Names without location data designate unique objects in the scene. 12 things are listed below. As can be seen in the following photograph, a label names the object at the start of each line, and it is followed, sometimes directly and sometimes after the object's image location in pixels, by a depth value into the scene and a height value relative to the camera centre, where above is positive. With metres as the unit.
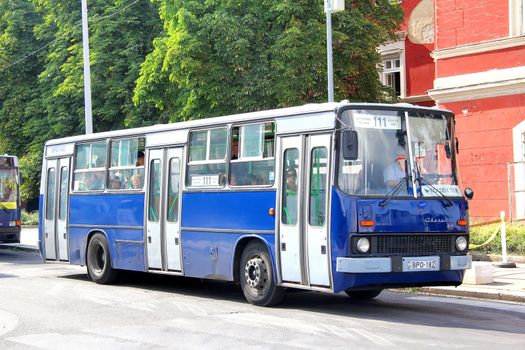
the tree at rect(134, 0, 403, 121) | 27.36 +4.98
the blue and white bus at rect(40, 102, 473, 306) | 11.91 +0.19
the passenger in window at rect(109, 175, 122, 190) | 17.02 +0.63
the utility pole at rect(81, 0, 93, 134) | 28.98 +4.68
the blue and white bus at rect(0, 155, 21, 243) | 25.66 +0.49
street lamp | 21.08 +4.31
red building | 24.27 +3.37
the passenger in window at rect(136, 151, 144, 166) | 16.44 +1.04
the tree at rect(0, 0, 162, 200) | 36.78 +6.27
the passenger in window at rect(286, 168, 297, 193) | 12.73 +0.48
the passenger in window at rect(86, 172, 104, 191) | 17.58 +0.68
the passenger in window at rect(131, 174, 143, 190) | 16.38 +0.62
